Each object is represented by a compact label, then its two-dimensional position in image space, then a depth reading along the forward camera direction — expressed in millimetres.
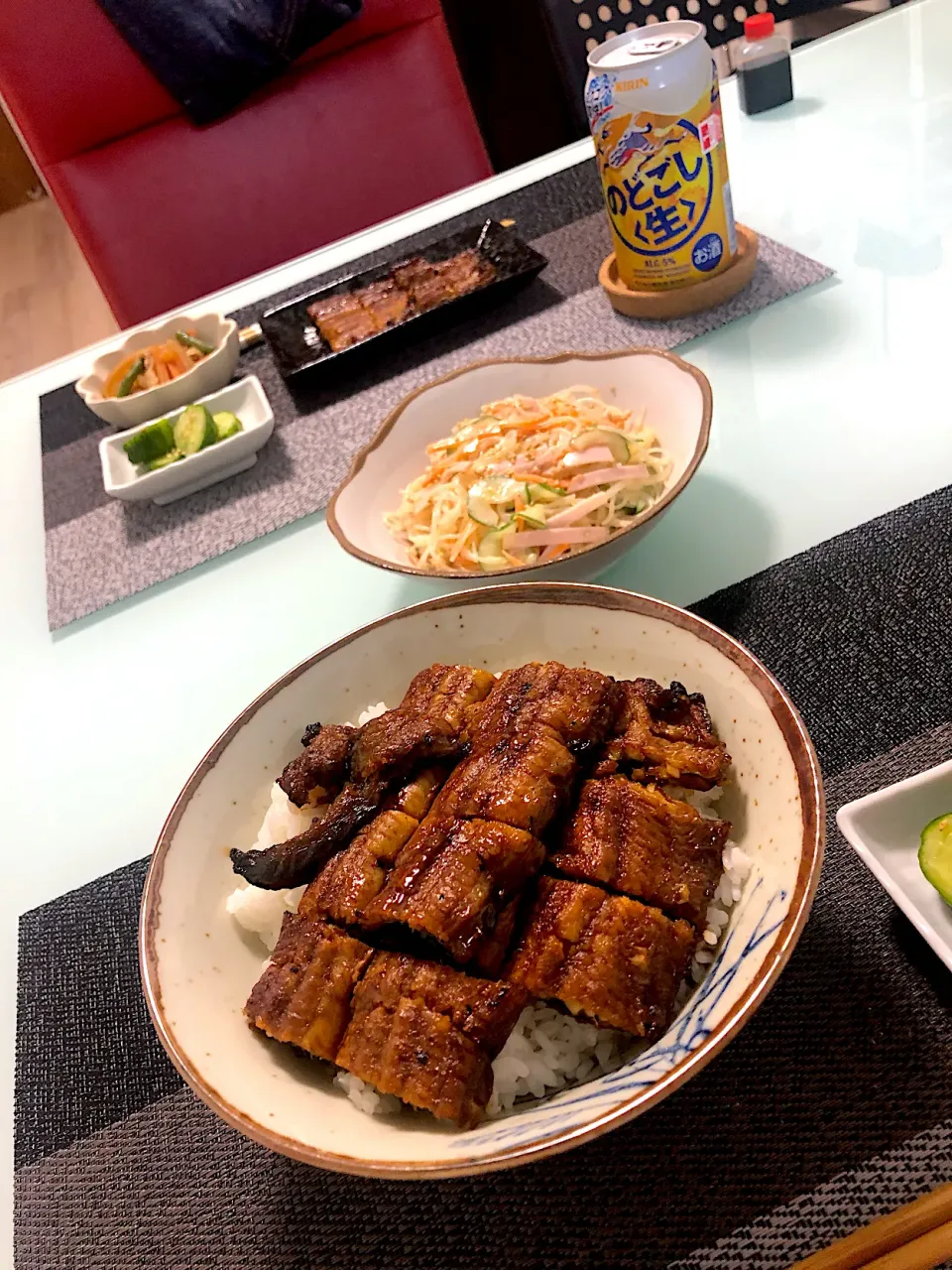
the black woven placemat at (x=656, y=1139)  308
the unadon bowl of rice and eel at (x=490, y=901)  304
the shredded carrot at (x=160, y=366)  730
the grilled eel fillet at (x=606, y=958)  311
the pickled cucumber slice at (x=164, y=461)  657
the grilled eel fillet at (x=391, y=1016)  306
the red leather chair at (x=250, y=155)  982
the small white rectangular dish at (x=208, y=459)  633
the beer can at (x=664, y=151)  553
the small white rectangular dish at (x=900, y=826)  340
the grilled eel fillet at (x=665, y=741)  366
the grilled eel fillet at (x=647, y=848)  337
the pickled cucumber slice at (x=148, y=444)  658
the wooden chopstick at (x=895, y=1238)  278
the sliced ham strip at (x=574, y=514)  490
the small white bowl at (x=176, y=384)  698
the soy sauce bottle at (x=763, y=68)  791
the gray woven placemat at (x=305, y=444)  611
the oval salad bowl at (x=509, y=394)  471
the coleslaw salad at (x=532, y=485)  490
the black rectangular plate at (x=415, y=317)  687
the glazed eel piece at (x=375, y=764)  372
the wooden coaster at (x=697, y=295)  625
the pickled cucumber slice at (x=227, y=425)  657
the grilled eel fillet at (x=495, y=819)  328
